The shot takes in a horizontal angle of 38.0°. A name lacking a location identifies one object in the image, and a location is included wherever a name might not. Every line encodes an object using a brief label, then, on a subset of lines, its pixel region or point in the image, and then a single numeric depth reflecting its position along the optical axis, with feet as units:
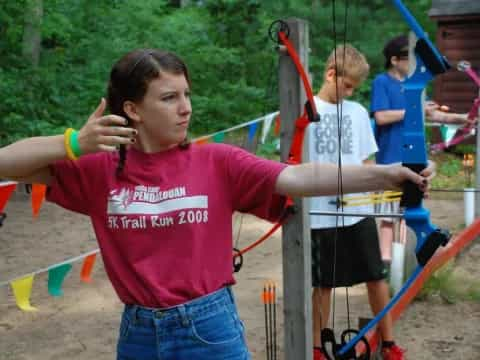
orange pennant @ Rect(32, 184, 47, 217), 11.10
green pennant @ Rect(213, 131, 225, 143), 15.99
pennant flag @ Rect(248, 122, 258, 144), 18.53
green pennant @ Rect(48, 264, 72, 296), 11.47
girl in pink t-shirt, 5.30
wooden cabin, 39.17
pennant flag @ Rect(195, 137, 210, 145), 15.34
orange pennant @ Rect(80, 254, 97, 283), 13.01
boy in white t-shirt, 9.97
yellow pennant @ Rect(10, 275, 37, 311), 11.05
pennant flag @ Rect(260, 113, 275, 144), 19.62
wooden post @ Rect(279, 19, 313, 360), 7.83
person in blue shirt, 12.88
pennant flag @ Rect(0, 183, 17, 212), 10.49
